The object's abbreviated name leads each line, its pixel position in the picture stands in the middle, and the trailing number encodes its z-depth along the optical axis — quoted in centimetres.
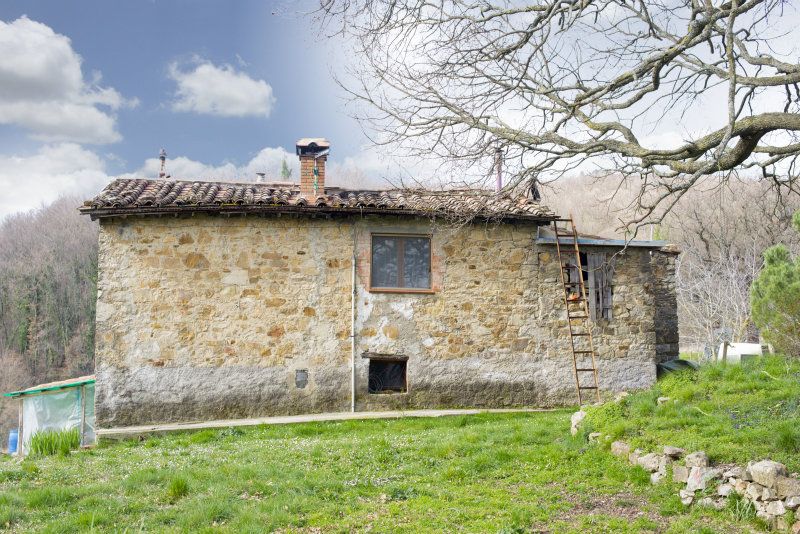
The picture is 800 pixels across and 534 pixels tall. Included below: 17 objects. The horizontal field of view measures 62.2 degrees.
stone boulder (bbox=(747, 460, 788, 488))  568
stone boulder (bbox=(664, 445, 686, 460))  683
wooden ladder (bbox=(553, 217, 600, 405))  1346
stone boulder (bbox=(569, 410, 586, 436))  898
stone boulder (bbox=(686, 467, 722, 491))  624
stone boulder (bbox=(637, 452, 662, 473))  696
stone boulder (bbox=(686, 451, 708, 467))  644
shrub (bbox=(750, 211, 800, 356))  1368
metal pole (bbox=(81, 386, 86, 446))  1373
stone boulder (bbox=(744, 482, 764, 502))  577
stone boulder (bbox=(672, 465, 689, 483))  652
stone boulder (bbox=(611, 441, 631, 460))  755
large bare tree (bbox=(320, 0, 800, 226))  661
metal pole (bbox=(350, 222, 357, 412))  1288
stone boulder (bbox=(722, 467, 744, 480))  607
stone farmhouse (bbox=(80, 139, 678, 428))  1259
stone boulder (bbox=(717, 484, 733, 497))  602
